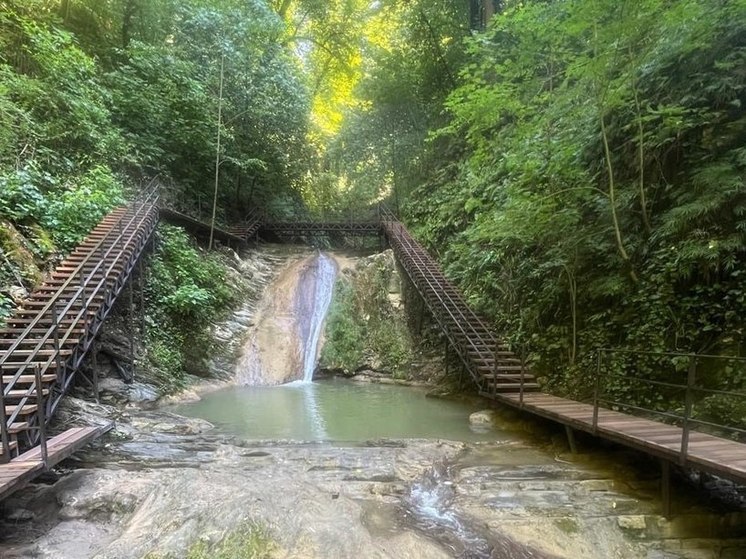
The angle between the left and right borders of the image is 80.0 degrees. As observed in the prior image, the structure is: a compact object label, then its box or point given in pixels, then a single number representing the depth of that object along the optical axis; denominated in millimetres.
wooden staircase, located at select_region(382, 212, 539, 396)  9109
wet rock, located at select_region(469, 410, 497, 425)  8742
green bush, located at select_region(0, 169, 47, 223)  9203
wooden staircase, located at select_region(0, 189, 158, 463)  5445
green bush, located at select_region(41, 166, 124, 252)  10258
